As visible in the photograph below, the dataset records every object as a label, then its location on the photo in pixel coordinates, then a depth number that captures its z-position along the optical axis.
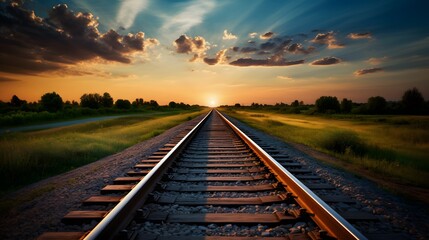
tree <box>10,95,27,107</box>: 67.38
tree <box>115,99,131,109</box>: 68.54
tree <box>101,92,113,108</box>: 75.21
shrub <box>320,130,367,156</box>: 9.73
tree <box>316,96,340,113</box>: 57.12
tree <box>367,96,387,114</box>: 47.93
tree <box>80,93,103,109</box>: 67.56
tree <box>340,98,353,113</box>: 56.56
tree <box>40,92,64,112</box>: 45.12
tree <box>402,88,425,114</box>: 45.94
